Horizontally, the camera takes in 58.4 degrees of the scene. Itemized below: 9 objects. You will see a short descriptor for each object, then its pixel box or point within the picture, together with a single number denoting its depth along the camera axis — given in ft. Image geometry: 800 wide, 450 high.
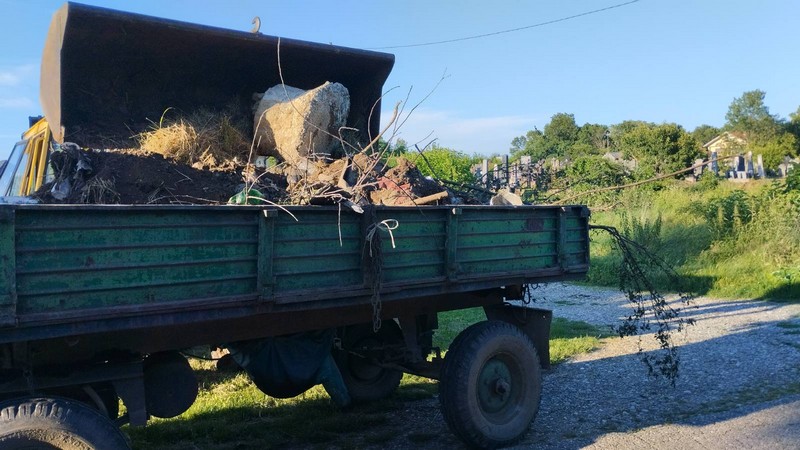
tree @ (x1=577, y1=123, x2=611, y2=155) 165.07
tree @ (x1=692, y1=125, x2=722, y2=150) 229.86
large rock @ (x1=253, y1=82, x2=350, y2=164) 18.62
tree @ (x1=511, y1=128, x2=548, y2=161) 158.72
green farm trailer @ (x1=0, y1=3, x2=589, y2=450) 10.25
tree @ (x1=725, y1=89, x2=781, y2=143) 206.22
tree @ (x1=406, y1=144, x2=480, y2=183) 40.71
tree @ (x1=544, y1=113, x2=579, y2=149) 179.93
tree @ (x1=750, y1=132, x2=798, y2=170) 140.15
